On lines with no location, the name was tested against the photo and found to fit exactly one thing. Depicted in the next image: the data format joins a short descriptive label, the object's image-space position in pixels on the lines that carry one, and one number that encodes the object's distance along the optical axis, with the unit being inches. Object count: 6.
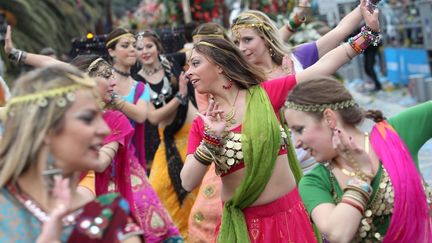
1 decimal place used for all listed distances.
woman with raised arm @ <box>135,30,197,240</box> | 418.6
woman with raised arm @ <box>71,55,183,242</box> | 265.6
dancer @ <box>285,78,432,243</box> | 187.8
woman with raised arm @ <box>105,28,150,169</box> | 356.3
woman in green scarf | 266.1
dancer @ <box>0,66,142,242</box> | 156.2
